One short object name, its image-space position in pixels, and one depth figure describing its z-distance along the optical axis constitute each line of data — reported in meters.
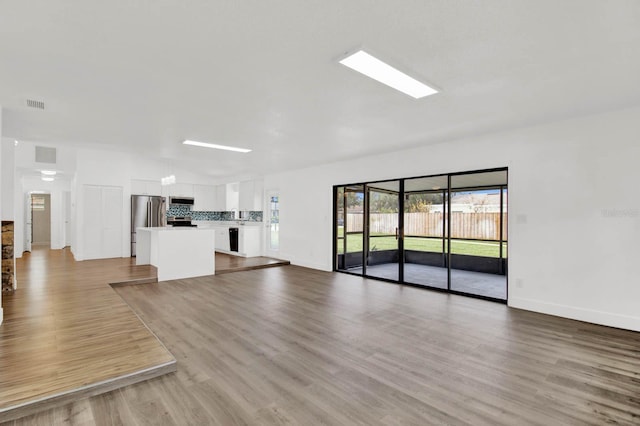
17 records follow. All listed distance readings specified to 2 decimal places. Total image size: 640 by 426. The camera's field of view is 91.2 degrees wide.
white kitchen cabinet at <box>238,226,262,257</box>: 9.40
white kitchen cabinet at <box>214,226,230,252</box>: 10.27
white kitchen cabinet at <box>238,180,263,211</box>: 9.77
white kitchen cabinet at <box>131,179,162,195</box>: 9.16
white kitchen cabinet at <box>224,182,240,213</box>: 10.73
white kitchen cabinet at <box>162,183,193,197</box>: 9.84
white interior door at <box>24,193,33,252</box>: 10.34
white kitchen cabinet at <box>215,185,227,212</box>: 10.90
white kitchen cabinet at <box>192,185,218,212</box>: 10.76
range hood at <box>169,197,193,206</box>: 10.07
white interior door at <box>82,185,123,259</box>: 8.29
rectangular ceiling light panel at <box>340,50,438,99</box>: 2.58
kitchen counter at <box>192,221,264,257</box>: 9.42
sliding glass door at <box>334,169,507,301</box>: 6.25
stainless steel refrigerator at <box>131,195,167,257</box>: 8.91
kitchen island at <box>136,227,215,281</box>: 6.20
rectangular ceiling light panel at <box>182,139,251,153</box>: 5.59
